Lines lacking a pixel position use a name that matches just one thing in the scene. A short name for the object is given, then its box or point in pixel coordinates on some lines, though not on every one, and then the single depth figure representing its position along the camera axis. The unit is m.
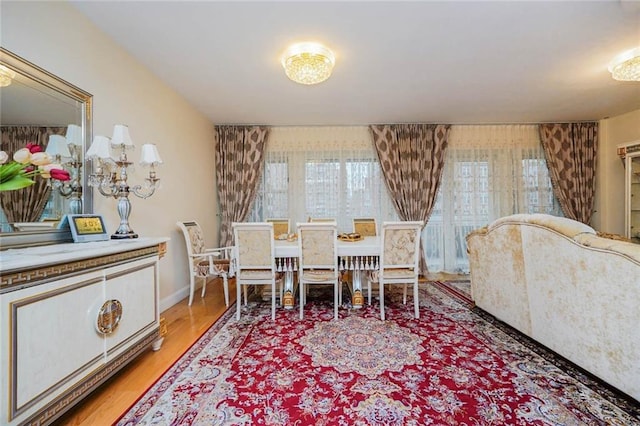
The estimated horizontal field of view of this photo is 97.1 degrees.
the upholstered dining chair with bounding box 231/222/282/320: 2.75
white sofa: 1.46
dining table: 2.90
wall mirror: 1.54
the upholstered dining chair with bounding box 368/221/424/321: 2.74
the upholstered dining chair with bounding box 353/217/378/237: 4.02
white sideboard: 1.13
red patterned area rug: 1.47
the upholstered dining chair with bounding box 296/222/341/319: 2.77
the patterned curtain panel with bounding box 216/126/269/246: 4.73
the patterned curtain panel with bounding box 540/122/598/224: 4.69
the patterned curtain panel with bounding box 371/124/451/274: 4.71
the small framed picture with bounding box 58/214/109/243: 1.79
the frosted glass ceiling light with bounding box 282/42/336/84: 2.43
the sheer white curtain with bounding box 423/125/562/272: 4.79
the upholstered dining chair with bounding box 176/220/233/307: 3.26
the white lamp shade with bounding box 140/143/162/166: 2.32
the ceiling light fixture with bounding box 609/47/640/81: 2.58
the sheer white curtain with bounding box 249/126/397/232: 4.81
